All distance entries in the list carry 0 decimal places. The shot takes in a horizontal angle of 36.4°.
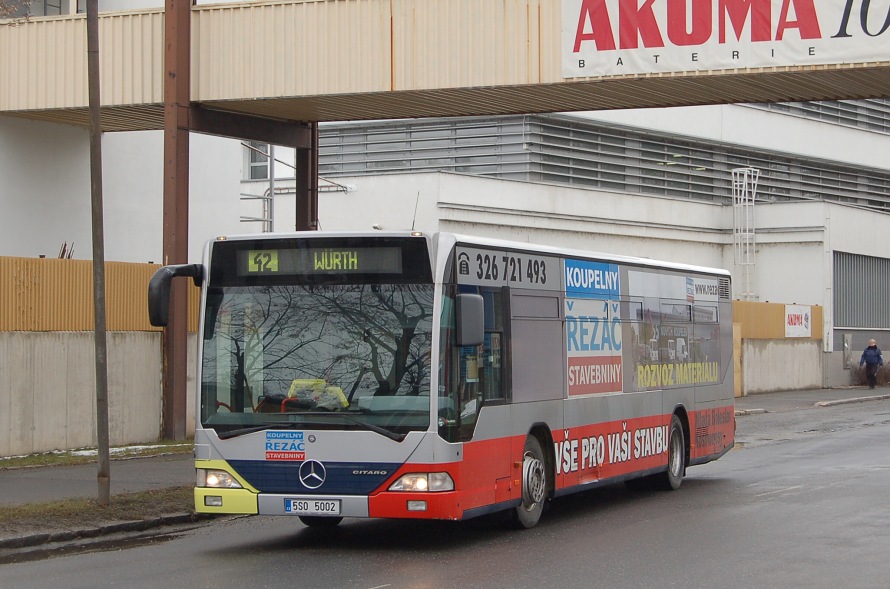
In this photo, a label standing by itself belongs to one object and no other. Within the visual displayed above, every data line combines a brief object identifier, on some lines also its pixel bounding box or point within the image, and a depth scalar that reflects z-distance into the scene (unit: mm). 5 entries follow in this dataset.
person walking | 46062
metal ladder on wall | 47312
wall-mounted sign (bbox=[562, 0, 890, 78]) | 19516
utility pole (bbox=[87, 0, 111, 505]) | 14070
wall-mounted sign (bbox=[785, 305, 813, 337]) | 43938
